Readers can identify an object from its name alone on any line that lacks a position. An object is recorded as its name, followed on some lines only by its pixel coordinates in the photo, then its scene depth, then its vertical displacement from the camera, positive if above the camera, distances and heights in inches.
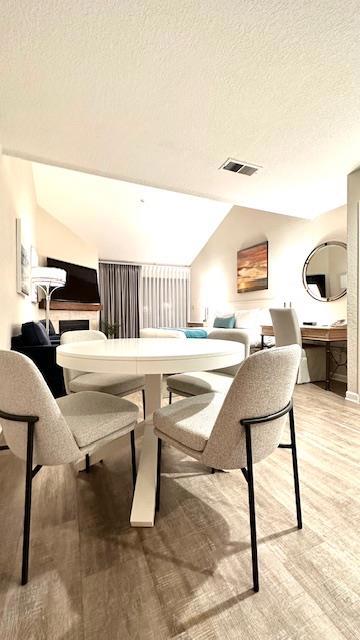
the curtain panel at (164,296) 287.7 +20.1
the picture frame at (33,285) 163.7 +18.5
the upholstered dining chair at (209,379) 66.9 -16.3
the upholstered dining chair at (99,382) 71.3 -17.1
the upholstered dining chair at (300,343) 126.2 -13.8
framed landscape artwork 202.5 +35.1
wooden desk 128.9 -9.2
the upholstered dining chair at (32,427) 36.6 -15.0
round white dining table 42.6 -7.3
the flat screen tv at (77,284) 215.9 +25.3
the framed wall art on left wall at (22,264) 119.2 +23.7
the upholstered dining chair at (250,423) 35.4 -14.1
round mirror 147.1 +23.8
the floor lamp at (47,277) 143.6 +20.1
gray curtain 269.1 +16.9
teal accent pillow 211.0 -5.2
